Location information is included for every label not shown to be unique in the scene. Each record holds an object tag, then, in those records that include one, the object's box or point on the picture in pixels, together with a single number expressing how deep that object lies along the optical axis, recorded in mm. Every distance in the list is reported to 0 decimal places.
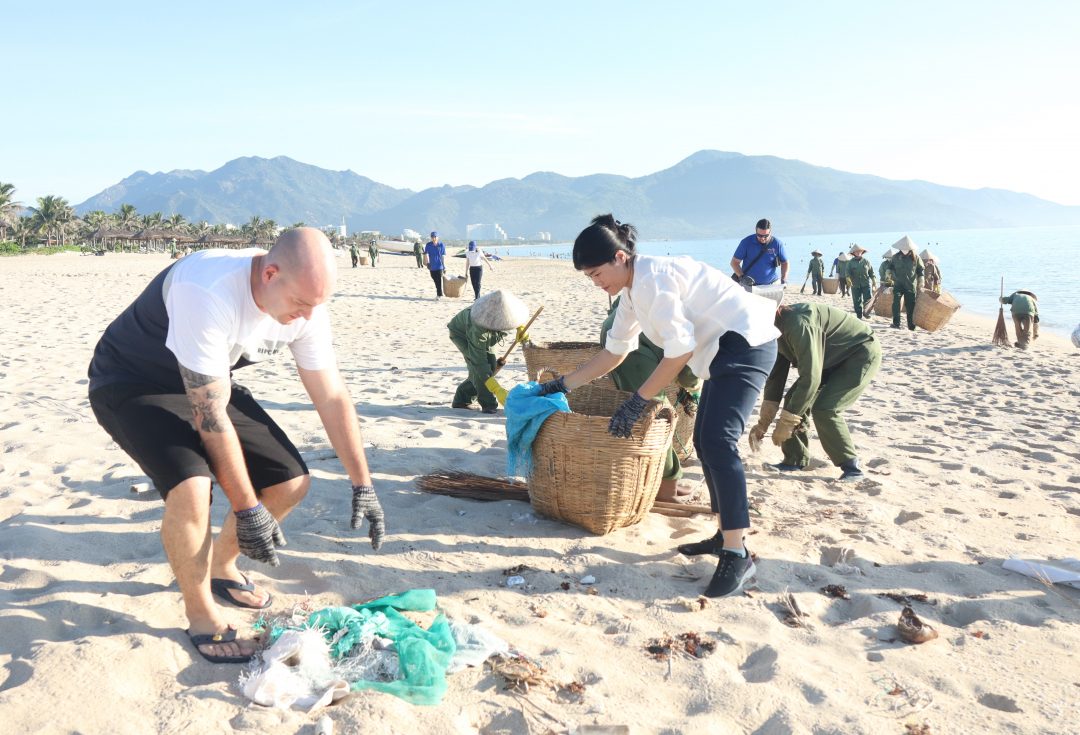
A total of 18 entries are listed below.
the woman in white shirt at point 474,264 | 17391
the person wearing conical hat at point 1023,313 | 10852
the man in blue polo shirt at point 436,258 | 17203
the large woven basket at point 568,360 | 4539
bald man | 2100
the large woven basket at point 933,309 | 12109
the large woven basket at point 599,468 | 3320
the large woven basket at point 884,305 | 15062
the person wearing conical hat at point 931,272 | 13164
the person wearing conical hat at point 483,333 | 5637
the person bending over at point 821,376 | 4094
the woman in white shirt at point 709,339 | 2910
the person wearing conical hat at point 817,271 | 21314
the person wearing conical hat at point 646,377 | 4078
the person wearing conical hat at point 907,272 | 12477
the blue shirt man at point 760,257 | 8344
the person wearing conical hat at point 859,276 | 15914
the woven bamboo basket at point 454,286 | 17391
